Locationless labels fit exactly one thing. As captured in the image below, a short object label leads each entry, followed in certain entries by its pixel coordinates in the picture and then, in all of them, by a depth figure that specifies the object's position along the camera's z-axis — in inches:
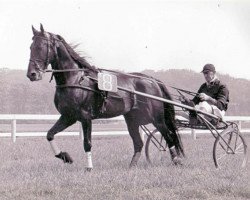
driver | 370.1
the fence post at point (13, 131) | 609.9
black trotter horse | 317.7
